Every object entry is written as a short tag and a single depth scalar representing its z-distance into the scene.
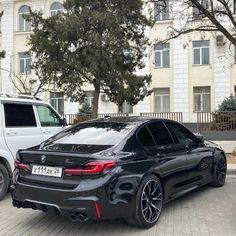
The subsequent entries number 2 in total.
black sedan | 3.39
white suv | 5.08
